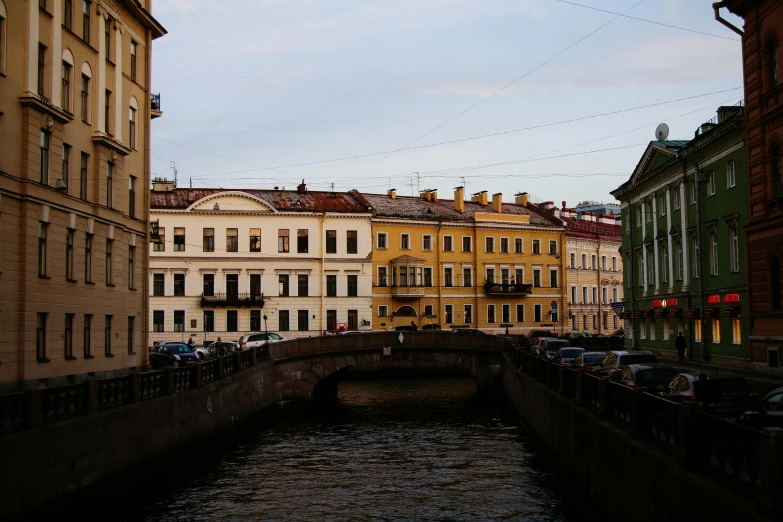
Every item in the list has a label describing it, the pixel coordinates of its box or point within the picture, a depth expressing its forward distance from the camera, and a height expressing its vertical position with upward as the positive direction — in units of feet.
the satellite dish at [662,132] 170.40 +36.50
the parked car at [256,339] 167.84 -2.99
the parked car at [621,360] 92.68 -4.37
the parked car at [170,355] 128.98 -4.62
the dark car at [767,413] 48.11 -5.63
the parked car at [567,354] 123.67 -4.93
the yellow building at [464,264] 221.87 +15.17
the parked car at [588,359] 106.85 -4.87
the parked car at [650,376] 73.20 -4.85
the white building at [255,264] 202.80 +14.20
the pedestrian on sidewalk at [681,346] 139.95 -4.44
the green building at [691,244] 126.41 +12.68
